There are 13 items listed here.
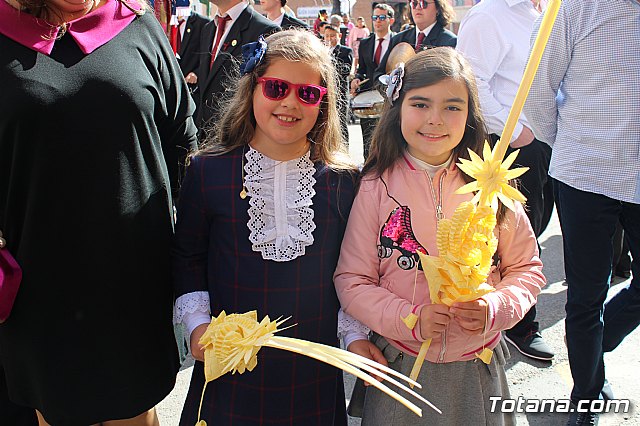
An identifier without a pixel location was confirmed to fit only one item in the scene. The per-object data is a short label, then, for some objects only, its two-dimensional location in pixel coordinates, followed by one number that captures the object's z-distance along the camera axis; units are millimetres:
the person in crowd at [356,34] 16406
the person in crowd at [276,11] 5105
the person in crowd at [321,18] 10553
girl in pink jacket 1885
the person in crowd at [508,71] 3354
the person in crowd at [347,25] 15469
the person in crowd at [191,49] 4484
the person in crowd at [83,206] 1640
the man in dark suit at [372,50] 7191
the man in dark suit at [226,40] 3904
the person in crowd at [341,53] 3088
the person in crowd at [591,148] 2422
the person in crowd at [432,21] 4914
